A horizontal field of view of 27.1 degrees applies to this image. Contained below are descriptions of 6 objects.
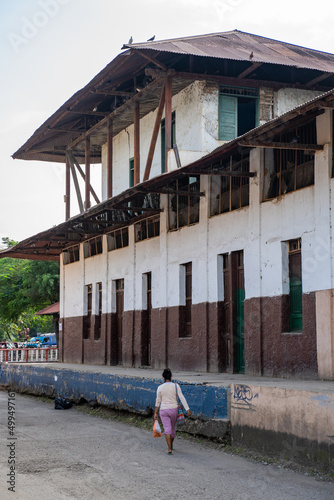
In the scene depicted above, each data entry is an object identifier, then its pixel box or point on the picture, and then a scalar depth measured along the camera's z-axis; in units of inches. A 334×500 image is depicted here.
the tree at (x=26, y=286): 1360.7
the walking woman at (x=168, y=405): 410.0
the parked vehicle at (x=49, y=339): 2301.9
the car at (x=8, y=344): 1974.9
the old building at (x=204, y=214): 520.4
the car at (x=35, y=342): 2162.9
